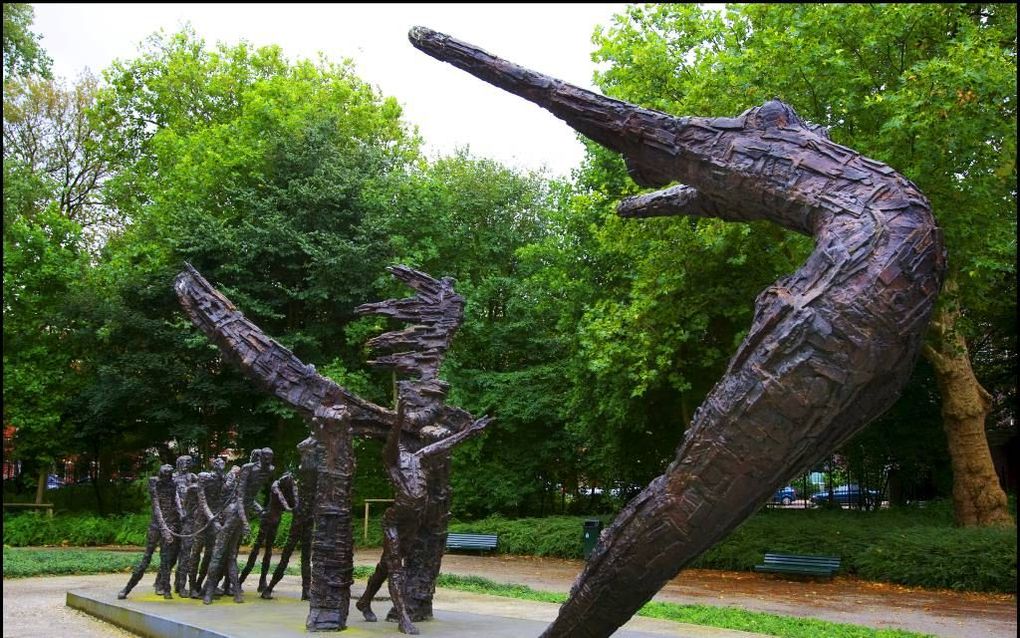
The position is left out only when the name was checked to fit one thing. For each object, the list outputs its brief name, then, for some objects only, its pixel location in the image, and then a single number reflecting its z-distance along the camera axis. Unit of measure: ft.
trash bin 57.57
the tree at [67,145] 92.89
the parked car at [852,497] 77.10
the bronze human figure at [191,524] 31.81
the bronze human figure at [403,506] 24.16
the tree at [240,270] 67.15
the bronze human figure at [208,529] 31.76
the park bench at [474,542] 64.69
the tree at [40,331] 71.46
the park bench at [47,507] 72.71
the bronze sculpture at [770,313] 9.43
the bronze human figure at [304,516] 29.14
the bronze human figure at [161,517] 33.17
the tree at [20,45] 53.01
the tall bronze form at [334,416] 24.02
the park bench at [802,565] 47.65
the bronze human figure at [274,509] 32.45
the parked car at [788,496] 88.99
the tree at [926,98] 37.22
